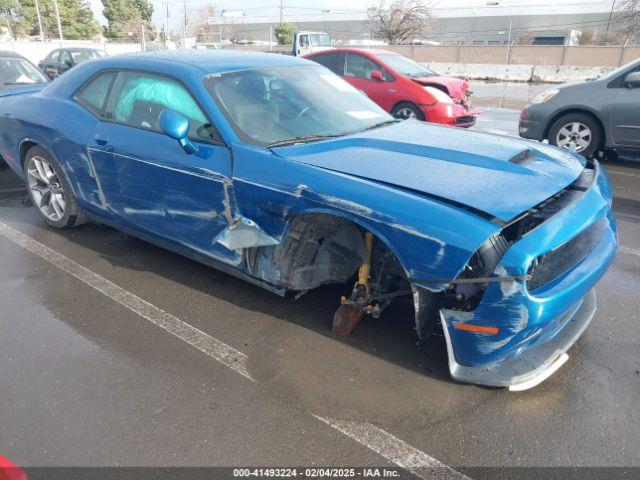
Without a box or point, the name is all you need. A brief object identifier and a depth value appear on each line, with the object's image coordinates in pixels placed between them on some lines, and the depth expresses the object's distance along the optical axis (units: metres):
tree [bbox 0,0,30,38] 43.03
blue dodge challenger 2.24
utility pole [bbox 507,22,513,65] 29.96
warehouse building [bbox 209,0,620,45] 53.19
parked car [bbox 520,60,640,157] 6.29
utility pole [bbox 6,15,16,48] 38.48
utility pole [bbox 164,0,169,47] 53.58
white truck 18.41
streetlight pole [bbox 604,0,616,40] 50.16
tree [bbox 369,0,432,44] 42.16
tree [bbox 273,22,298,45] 49.16
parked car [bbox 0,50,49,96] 7.28
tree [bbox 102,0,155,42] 54.03
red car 8.46
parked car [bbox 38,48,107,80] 14.59
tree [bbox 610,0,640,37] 35.28
